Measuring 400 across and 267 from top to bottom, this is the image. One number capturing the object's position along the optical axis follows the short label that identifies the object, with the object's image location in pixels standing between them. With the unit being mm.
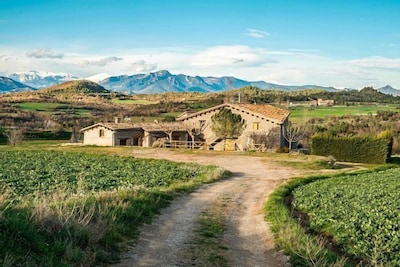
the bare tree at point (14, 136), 67644
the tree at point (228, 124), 55781
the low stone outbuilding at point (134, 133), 58562
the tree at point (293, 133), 56094
